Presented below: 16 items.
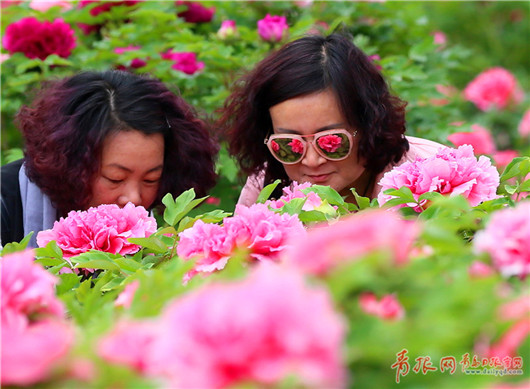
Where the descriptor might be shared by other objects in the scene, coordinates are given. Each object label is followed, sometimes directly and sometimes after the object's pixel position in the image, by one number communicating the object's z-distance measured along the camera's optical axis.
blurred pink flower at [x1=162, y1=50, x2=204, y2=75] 6.01
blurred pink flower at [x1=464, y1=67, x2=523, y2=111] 11.34
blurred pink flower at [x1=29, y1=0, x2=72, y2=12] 7.18
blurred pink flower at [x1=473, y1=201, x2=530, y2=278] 1.56
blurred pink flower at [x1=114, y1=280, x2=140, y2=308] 1.81
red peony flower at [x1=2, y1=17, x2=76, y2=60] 6.01
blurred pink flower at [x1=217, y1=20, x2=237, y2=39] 6.20
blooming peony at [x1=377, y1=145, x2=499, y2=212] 2.85
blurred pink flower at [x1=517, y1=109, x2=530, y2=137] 10.21
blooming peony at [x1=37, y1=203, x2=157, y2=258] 3.23
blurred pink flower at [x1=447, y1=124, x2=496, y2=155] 7.05
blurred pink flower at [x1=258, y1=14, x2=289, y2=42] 6.00
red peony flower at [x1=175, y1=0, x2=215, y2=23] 7.12
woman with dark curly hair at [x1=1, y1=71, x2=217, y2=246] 4.73
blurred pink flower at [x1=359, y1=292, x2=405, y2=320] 1.36
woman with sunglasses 4.58
